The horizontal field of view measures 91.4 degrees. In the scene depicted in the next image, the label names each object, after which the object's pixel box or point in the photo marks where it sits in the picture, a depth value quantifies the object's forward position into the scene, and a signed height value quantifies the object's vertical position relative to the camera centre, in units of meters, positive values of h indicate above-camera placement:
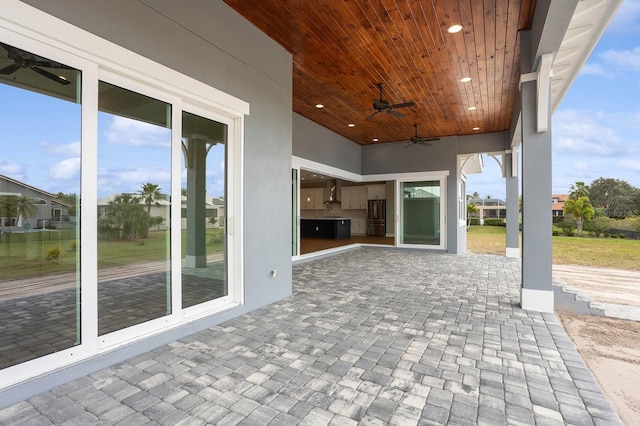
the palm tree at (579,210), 14.32 +0.15
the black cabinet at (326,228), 12.45 -0.63
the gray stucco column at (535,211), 3.70 +0.02
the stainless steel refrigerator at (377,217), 13.87 -0.19
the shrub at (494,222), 17.85 -0.54
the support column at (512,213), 8.24 +0.00
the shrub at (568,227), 14.20 -0.64
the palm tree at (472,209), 19.48 +0.25
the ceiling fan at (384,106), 5.41 +1.87
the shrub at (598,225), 13.10 -0.50
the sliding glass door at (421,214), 9.25 -0.04
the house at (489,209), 19.38 +0.26
